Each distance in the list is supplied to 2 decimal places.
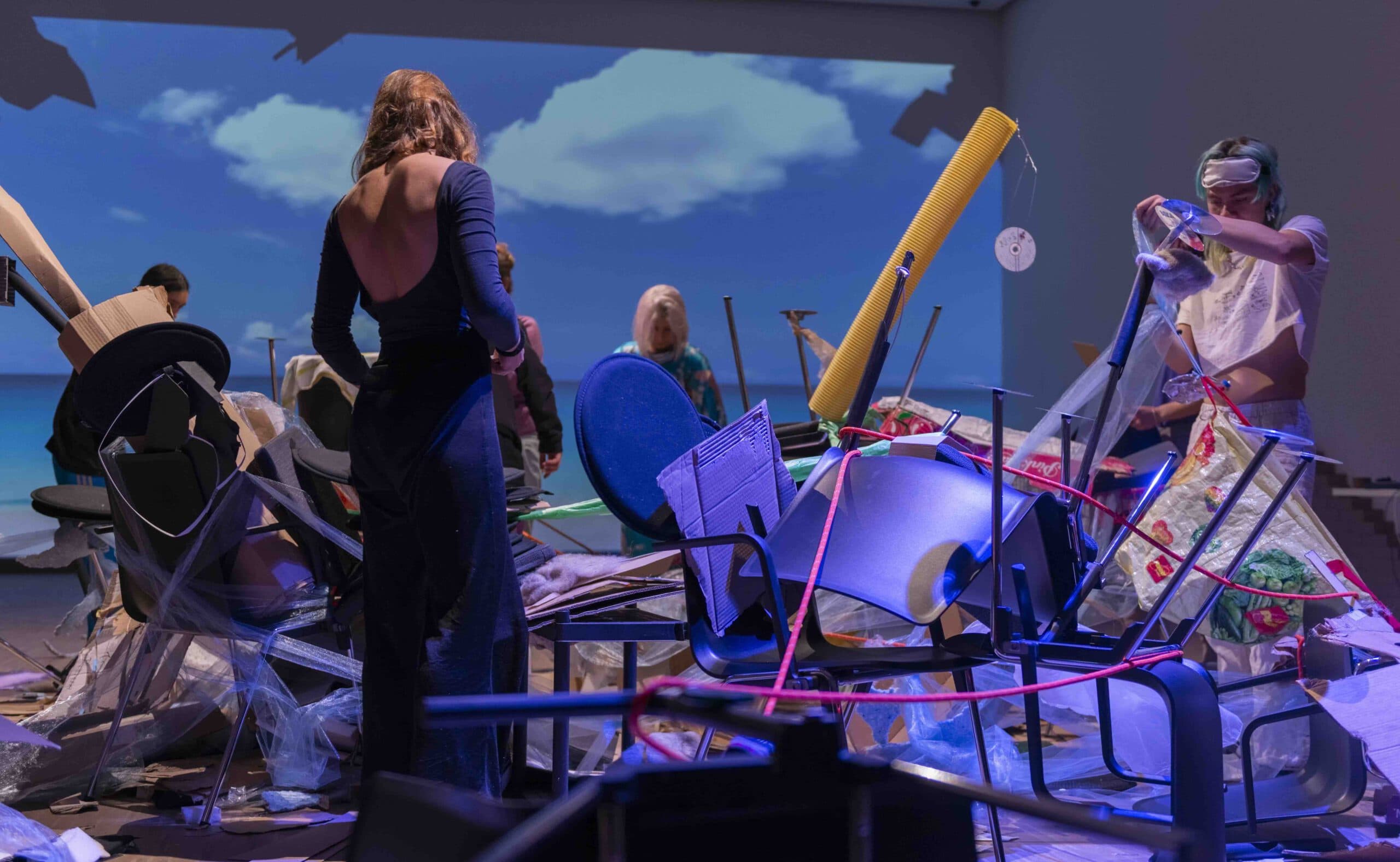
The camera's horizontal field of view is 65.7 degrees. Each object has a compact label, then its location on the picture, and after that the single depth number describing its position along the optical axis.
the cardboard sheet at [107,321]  2.57
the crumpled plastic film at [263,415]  2.82
